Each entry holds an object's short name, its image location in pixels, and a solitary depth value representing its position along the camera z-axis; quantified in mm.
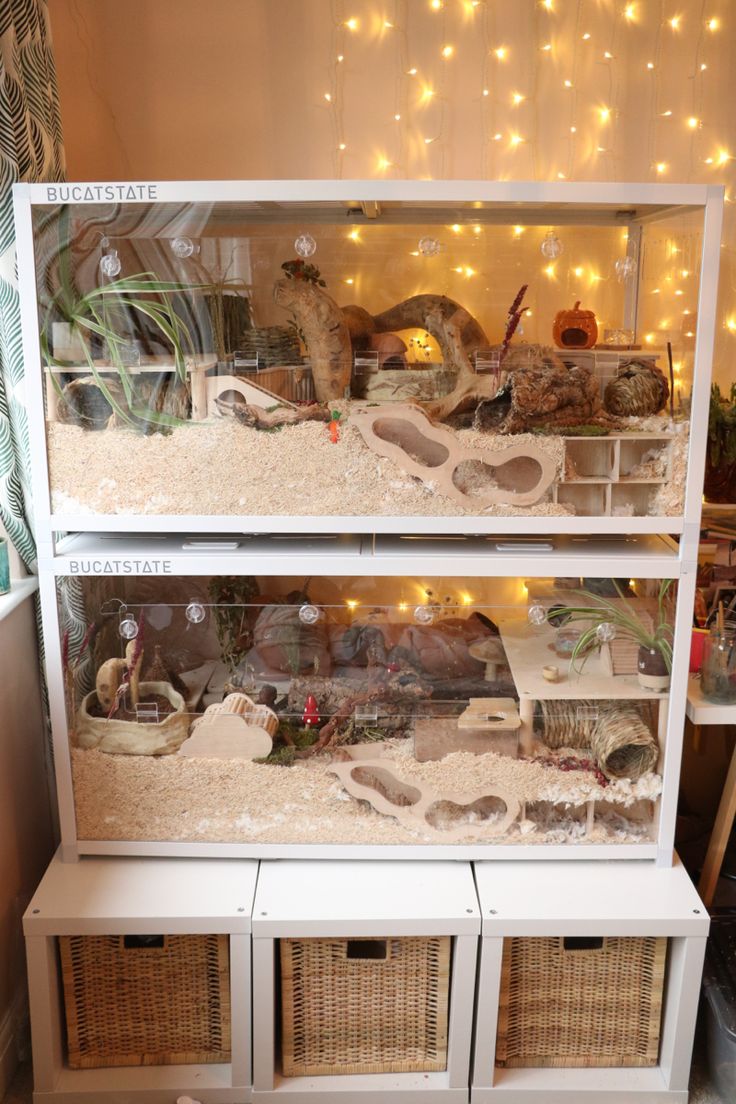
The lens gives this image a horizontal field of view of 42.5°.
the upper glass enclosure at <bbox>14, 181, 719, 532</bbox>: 1622
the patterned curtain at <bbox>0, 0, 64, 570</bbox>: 1730
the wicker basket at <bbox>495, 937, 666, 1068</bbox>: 1801
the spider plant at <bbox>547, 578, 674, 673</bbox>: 1769
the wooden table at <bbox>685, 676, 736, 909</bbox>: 1969
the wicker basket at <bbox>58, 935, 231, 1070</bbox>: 1786
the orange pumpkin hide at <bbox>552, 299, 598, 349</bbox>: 1644
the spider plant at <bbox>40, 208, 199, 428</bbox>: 1650
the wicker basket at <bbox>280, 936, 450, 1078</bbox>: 1779
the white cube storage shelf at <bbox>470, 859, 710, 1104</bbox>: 1733
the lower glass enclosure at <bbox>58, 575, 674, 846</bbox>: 1786
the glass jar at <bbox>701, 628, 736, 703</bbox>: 1848
